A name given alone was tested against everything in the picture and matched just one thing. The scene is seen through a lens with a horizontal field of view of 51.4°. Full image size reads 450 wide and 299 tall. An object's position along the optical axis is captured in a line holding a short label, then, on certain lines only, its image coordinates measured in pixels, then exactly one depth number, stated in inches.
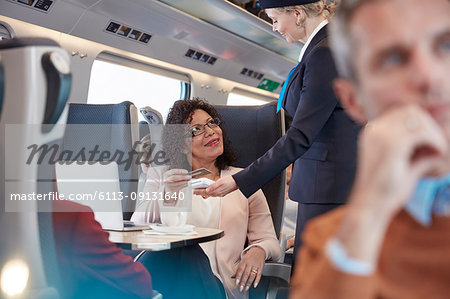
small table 61.9
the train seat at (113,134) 122.4
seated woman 88.7
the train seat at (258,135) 104.2
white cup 78.6
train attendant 77.5
